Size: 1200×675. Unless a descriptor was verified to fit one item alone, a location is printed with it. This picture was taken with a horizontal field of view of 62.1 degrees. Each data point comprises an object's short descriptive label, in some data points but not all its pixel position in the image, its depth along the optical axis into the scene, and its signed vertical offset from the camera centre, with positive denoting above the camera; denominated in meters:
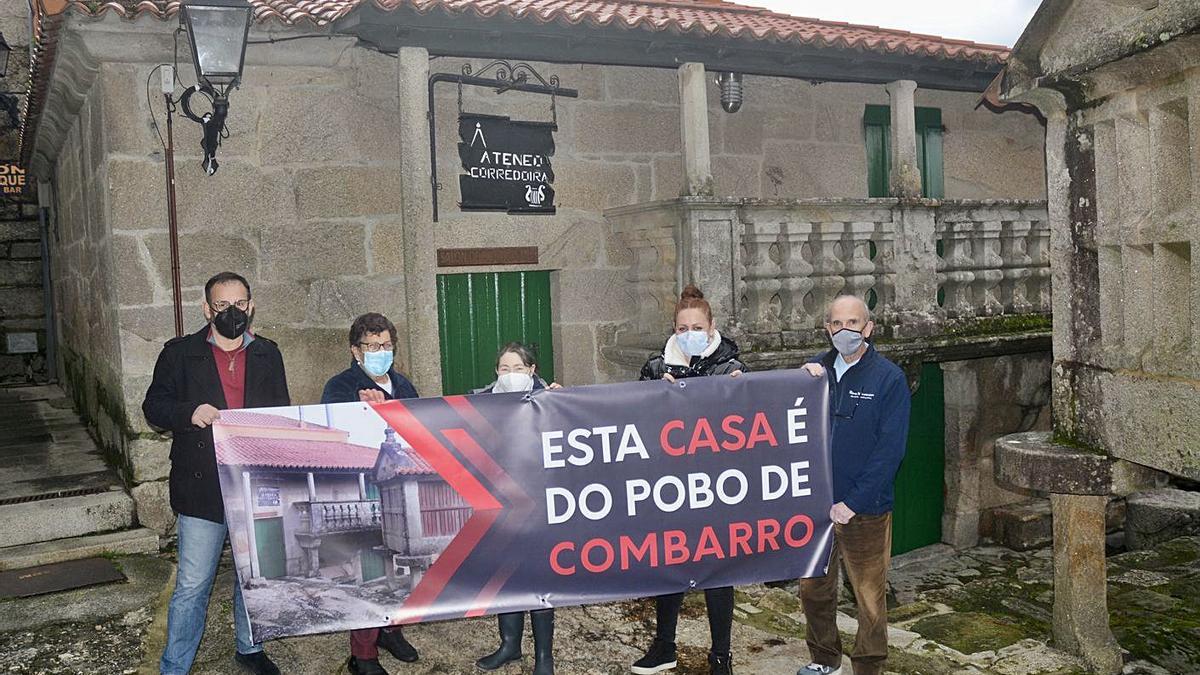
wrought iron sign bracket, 7.77 +1.85
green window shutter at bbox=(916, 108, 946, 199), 10.48 +1.52
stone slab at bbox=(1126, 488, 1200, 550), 9.60 -2.26
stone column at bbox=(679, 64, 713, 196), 7.97 +1.41
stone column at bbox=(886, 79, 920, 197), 8.91 +1.36
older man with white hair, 4.32 -0.73
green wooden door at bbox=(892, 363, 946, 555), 10.36 -1.88
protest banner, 4.14 -0.81
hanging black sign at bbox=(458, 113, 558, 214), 8.01 +1.20
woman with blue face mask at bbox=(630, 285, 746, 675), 4.43 -0.30
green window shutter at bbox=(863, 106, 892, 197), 10.08 +1.54
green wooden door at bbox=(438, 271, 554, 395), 8.23 -0.07
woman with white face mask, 4.41 -1.39
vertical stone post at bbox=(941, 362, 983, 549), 10.27 -1.70
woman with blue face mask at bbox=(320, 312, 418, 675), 4.35 -0.28
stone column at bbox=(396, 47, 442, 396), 7.31 +0.65
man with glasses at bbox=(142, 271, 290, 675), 4.14 -0.35
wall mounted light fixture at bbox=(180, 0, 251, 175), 6.01 +1.75
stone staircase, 6.54 -1.23
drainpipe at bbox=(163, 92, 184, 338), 6.92 +0.68
